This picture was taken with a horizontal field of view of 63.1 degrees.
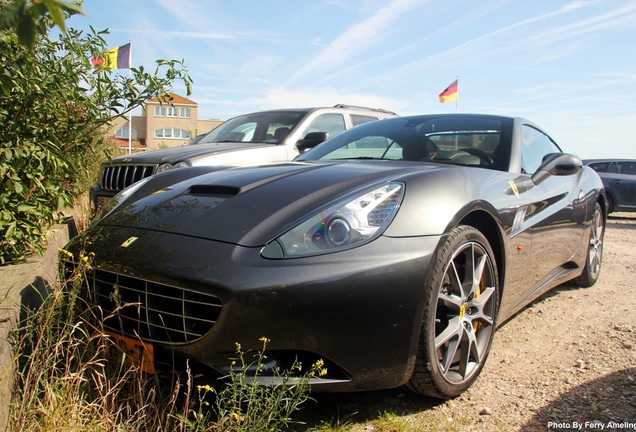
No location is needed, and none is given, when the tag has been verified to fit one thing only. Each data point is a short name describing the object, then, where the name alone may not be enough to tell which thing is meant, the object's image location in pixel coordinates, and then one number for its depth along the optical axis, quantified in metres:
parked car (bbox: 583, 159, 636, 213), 12.58
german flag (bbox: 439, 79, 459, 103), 18.84
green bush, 2.35
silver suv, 5.37
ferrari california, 1.91
